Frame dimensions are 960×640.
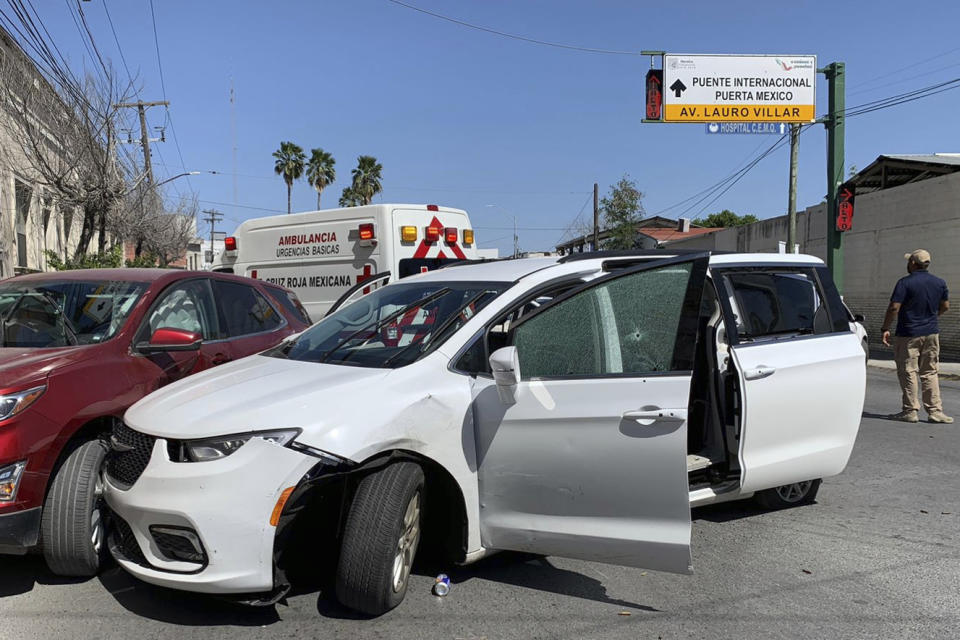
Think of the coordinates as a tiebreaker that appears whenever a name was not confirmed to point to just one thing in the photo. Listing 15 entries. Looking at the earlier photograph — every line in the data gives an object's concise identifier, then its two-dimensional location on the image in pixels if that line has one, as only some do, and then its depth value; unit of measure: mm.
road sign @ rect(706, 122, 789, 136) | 17125
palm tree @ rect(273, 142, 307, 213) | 50688
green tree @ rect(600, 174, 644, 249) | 37031
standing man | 7816
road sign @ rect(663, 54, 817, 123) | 16891
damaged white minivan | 3023
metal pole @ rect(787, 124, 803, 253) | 18219
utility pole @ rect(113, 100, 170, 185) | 27916
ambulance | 9430
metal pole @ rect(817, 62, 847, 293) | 15320
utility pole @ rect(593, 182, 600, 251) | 38844
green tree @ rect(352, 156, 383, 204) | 52028
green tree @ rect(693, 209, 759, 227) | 59750
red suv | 3445
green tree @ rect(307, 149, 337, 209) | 51062
